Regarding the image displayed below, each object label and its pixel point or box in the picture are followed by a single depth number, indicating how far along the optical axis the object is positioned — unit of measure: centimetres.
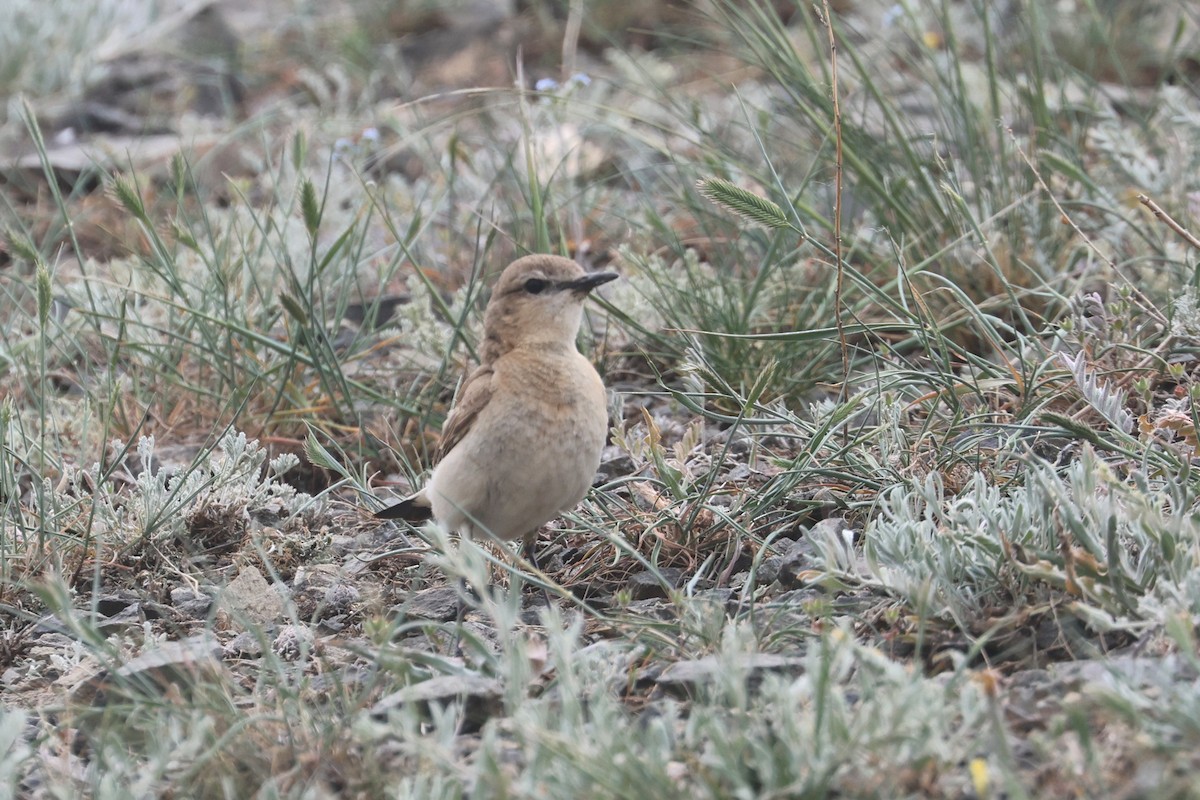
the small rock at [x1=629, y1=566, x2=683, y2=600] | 786
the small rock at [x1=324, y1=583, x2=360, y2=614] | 806
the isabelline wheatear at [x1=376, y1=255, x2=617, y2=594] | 786
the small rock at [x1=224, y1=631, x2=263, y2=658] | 748
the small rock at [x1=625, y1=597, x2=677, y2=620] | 721
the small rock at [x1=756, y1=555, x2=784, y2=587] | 757
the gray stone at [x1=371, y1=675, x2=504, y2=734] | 591
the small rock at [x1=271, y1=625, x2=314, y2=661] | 747
